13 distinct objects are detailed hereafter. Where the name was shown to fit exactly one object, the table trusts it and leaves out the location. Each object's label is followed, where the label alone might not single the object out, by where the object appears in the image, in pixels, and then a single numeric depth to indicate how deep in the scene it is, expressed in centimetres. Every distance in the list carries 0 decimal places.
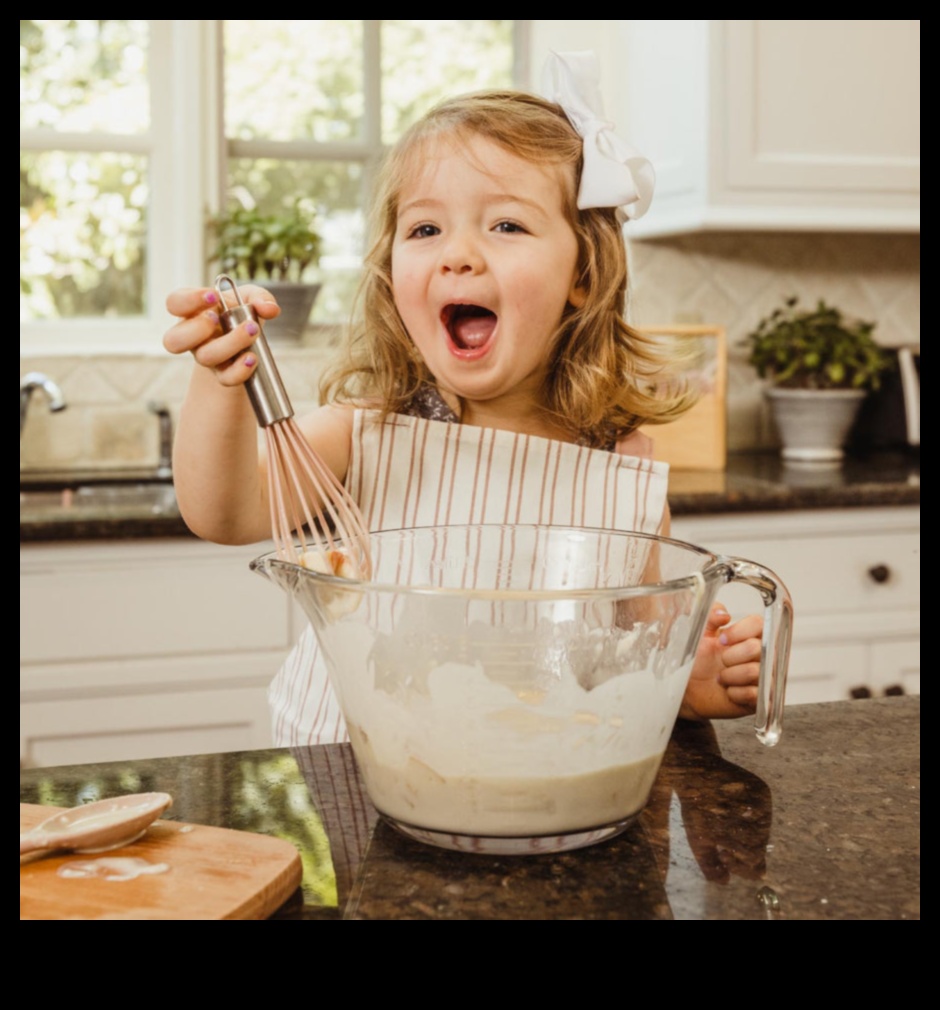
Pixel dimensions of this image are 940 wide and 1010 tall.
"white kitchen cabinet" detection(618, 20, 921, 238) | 221
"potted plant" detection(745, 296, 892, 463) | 240
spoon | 56
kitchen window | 236
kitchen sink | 207
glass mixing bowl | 57
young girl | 103
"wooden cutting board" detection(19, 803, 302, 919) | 51
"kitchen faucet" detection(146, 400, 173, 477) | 226
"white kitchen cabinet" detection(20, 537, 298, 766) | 178
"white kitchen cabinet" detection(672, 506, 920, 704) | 200
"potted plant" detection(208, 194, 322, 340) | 231
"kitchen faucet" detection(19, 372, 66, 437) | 201
